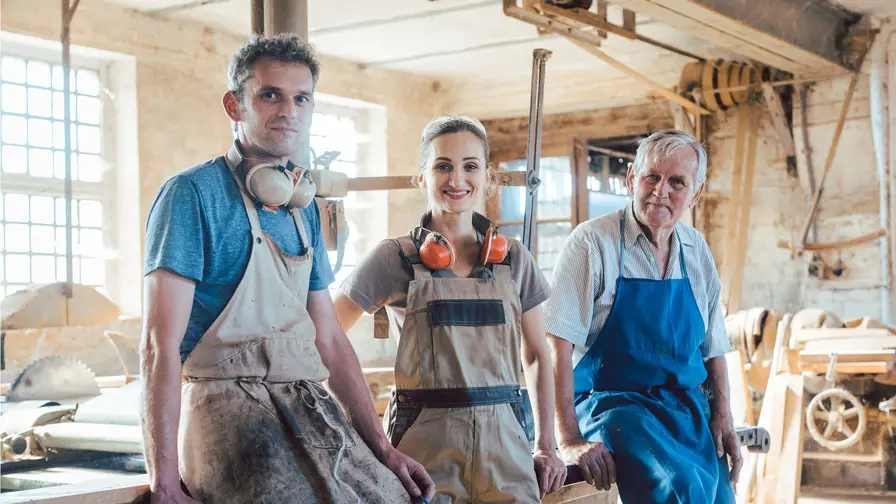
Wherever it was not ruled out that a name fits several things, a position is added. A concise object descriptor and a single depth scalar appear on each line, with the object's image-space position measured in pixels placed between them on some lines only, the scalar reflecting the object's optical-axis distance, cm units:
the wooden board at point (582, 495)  299
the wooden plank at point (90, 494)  177
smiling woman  242
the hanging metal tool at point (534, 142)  344
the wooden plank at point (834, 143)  817
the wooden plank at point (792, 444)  595
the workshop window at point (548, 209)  1045
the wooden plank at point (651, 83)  683
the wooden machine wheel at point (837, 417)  654
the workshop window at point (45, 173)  754
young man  183
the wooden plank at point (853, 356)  614
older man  278
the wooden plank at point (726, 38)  655
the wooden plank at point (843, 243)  805
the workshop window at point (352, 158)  1005
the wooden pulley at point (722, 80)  873
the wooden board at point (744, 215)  896
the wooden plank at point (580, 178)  1019
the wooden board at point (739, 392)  655
